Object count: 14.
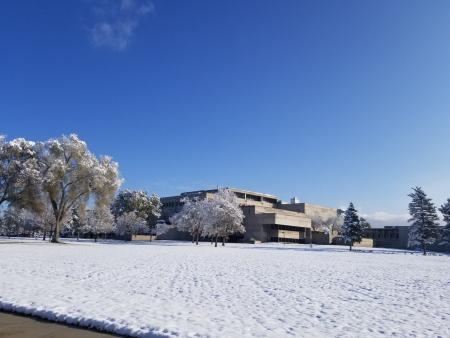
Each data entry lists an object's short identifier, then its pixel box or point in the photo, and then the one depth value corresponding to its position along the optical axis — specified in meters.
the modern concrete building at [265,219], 114.38
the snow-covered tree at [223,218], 75.94
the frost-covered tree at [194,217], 78.75
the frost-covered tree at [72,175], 49.12
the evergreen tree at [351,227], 80.39
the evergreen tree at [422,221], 67.19
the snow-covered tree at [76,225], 103.61
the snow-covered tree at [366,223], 132.50
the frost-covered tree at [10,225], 102.86
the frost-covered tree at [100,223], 93.62
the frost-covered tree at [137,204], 110.88
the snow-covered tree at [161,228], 100.00
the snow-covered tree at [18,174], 45.81
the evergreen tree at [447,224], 69.12
